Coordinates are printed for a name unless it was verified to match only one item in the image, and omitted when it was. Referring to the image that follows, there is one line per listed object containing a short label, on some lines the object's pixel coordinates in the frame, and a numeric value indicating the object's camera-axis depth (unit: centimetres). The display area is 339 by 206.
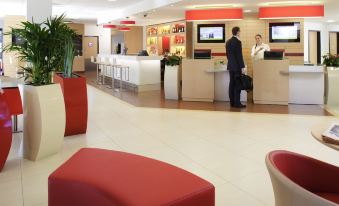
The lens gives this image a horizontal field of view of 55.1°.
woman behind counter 900
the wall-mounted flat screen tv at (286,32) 1045
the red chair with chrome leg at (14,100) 488
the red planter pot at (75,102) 498
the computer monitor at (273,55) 791
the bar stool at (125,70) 1151
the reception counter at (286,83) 786
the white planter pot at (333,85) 792
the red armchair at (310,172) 184
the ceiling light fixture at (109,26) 1600
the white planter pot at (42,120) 384
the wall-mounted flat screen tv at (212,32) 1101
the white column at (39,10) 593
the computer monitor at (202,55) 836
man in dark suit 748
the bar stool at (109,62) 1215
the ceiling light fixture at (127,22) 1491
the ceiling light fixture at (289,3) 873
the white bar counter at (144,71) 1083
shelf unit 1337
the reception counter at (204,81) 831
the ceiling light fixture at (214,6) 936
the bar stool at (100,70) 1343
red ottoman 163
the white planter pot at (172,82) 868
